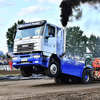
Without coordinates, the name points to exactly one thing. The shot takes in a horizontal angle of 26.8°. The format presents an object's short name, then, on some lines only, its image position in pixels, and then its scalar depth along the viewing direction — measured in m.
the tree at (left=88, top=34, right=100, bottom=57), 81.91
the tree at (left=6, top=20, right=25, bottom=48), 64.44
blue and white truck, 11.13
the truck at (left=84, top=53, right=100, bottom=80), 15.36
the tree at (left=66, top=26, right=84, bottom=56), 73.44
